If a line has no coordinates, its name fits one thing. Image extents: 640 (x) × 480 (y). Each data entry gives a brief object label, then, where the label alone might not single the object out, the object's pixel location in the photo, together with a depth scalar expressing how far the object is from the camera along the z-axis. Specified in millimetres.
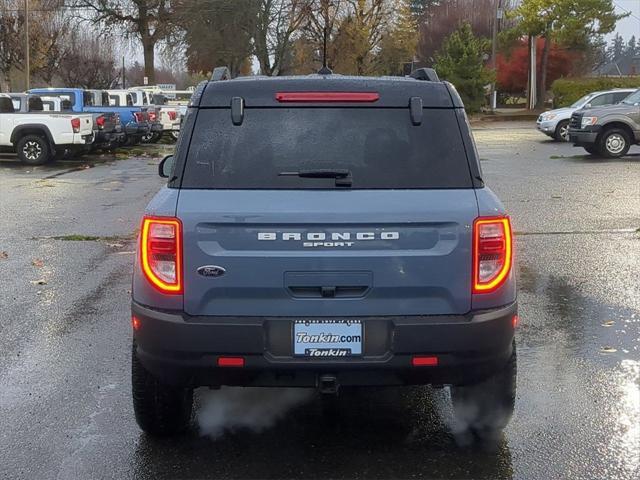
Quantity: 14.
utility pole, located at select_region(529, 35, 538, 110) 48750
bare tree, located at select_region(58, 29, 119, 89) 58656
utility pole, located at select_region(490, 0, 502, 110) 48356
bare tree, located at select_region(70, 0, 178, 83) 43250
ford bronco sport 3527
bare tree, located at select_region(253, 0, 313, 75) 42000
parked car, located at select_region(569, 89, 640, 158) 20094
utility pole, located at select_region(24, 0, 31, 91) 42388
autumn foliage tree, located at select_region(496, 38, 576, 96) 55688
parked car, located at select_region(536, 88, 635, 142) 26895
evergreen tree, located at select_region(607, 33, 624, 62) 142125
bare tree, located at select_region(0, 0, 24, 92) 48250
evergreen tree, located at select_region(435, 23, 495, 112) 44438
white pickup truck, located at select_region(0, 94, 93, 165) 20594
